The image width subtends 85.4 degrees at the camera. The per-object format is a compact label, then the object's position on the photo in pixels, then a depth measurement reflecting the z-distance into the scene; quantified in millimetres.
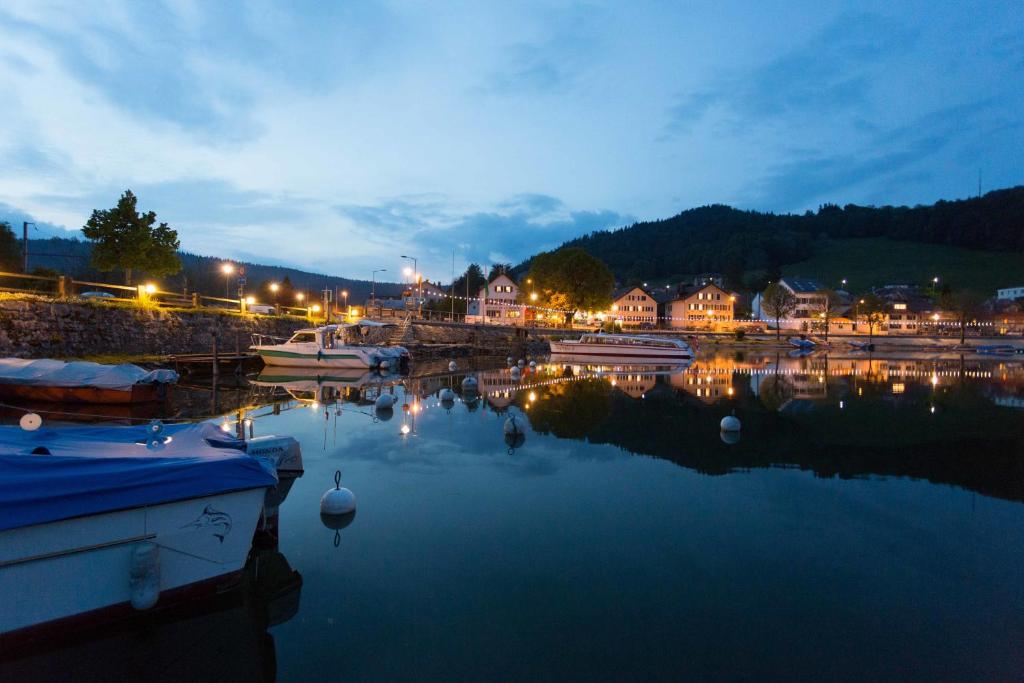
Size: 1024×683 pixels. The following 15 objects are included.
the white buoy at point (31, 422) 8367
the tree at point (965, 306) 102938
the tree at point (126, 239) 45594
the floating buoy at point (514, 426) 18000
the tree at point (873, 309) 108750
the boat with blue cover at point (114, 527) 6027
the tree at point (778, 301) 107438
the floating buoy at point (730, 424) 19688
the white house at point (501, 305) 104500
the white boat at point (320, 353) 41188
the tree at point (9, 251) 53338
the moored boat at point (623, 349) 57562
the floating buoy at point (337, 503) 10789
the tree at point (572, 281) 86125
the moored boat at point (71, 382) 21297
